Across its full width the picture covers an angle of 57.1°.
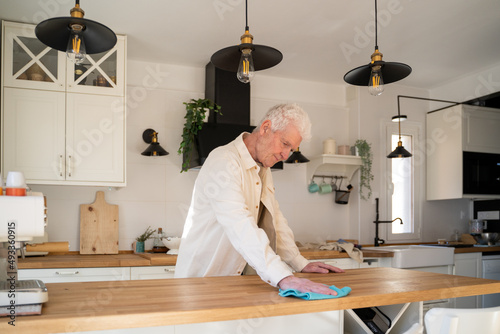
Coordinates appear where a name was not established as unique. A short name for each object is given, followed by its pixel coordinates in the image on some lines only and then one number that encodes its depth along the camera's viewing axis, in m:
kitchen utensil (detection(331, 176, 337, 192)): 4.80
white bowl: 3.77
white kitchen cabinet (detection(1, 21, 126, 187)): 3.30
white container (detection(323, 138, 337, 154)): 4.61
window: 4.97
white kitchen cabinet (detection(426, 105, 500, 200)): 4.74
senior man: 1.97
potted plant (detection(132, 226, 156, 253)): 3.90
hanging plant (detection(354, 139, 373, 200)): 4.71
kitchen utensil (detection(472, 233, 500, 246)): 4.89
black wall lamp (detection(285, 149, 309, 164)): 4.34
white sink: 3.97
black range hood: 3.94
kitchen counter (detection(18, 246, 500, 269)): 3.12
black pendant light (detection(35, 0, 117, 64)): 1.79
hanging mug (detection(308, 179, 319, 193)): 4.65
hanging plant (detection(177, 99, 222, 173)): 3.99
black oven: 4.71
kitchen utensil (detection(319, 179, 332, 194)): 4.67
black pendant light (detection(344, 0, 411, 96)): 2.30
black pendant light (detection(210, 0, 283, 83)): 2.15
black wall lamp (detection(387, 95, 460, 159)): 4.31
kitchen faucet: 4.66
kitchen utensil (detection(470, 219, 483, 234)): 5.07
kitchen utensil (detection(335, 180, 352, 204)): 4.74
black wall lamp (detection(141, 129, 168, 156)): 3.87
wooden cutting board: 3.78
